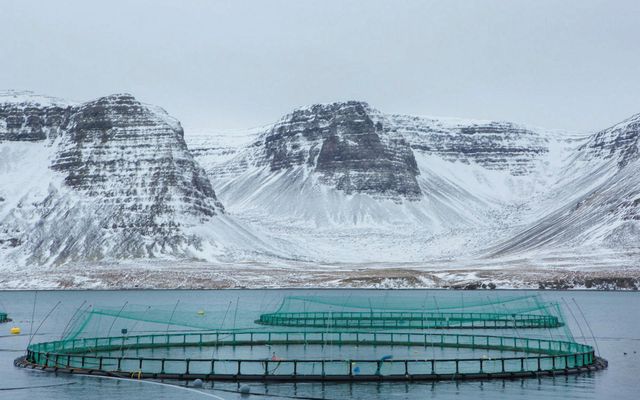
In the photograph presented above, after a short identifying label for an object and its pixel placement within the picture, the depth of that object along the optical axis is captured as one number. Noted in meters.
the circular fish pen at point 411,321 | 115.75
